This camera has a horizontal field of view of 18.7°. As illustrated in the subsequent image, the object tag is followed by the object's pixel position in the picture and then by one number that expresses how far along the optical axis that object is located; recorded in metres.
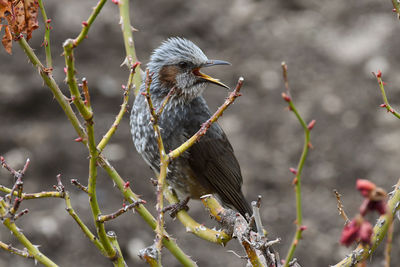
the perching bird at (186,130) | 7.08
